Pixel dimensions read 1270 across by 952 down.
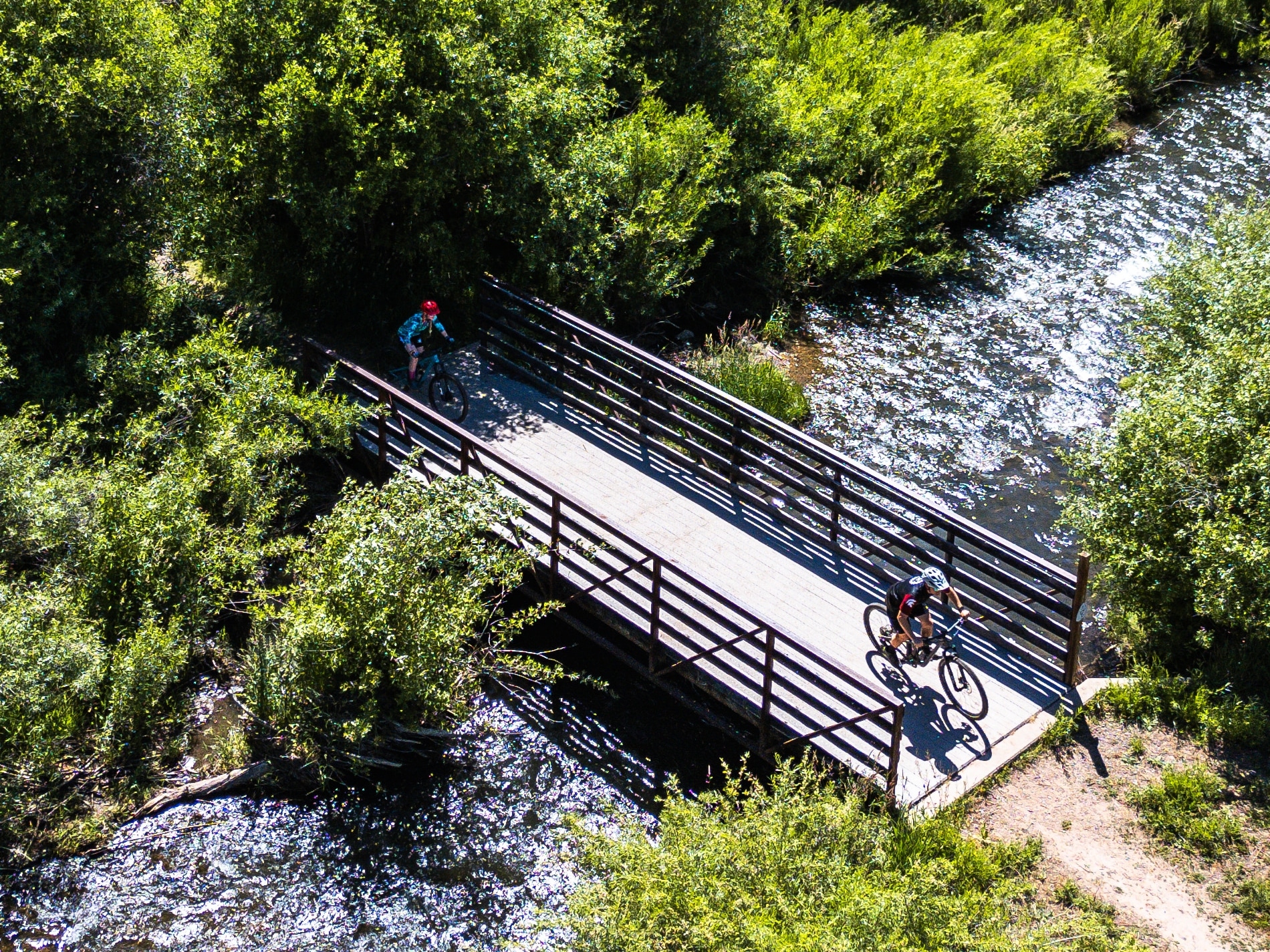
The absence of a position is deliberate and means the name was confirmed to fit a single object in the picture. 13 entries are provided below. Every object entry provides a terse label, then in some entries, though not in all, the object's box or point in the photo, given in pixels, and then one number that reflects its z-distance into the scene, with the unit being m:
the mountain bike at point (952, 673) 12.92
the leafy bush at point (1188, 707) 12.92
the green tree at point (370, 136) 17.67
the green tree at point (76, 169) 17.03
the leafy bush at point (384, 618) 12.96
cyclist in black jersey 12.77
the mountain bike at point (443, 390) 17.75
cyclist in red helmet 17.09
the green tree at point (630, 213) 20.28
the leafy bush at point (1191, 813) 11.68
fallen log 13.04
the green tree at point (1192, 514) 13.09
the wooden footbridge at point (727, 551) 12.78
